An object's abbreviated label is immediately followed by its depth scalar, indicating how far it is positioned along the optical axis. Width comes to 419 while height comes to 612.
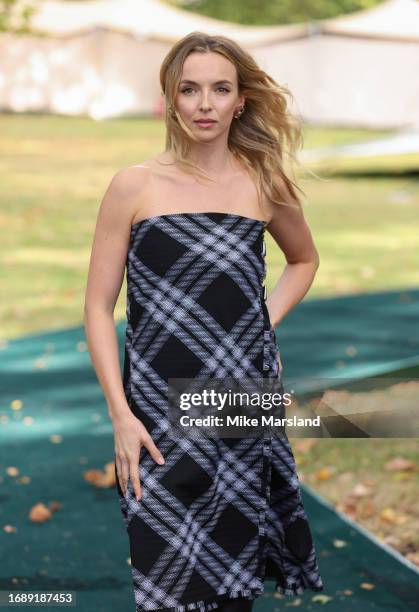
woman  5.45
